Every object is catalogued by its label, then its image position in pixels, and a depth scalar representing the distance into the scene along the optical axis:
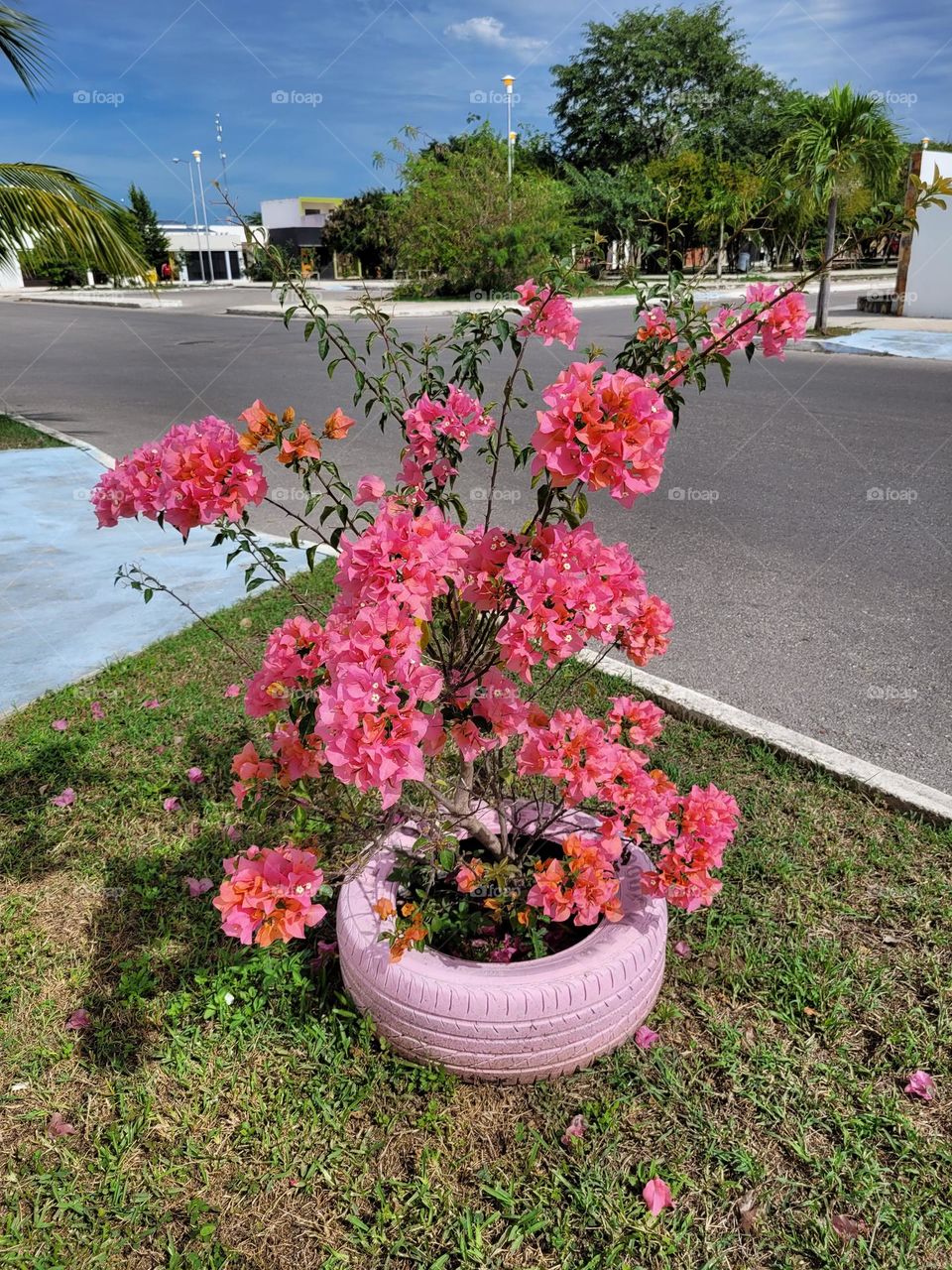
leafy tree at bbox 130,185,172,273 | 49.94
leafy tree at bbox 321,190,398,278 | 41.78
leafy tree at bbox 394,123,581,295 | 27.81
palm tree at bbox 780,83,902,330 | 15.51
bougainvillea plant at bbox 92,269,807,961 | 1.57
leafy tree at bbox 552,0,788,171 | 43.72
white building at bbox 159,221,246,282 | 60.06
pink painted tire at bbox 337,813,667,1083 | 2.00
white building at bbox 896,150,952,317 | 18.08
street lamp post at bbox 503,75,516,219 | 27.98
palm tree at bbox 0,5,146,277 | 8.23
